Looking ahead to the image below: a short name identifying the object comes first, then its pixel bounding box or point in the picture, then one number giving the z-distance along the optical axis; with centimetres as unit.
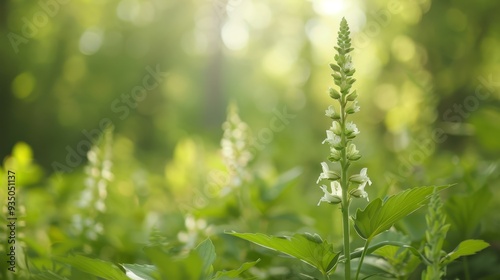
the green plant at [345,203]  75
